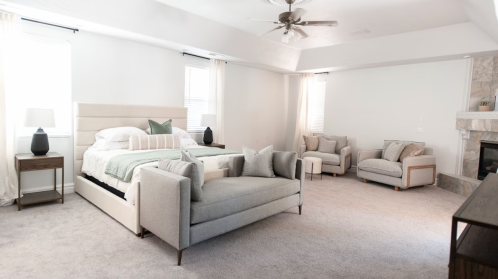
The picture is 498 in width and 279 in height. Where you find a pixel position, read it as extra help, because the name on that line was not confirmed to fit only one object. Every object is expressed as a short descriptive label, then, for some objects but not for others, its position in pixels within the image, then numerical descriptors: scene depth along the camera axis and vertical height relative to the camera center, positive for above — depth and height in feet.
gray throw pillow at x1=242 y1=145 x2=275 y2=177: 11.90 -1.84
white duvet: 9.77 -2.12
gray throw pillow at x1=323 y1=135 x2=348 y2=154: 21.52 -1.50
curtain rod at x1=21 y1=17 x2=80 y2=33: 12.68 +4.09
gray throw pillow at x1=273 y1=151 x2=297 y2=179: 12.05 -1.85
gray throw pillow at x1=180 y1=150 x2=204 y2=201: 8.43 -1.98
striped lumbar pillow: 13.58 -1.27
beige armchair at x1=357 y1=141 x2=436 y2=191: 16.40 -2.72
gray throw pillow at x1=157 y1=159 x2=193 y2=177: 8.45 -1.56
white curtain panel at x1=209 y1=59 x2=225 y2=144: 19.93 +1.80
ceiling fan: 11.54 +4.07
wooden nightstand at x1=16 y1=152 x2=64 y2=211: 11.60 -2.27
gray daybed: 7.88 -2.75
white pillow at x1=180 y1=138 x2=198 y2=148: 16.29 -1.45
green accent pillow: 15.25 -0.64
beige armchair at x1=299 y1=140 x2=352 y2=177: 19.94 -2.67
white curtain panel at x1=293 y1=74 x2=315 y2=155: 24.47 +1.01
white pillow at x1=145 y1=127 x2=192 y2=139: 16.59 -0.89
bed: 9.87 -1.84
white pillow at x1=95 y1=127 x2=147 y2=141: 13.76 -0.94
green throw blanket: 10.23 -1.70
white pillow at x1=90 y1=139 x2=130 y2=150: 13.48 -1.46
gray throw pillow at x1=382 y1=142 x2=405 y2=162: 17.89 -1.64
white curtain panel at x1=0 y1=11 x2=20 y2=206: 11.75 -0.31
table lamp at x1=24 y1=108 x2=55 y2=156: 11.74 -0.48
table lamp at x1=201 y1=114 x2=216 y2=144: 18.63 -0.38
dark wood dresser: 4.62 -2.13
